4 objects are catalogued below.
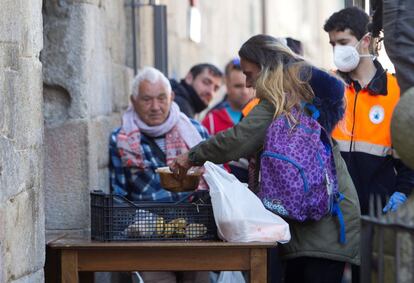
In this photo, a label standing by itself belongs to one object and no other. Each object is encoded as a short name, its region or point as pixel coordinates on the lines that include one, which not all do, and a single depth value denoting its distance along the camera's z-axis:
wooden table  7.51
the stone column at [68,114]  8.71
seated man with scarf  9.43
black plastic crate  7.72
